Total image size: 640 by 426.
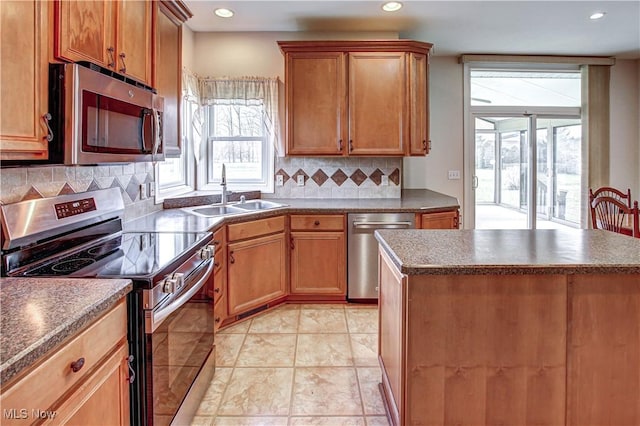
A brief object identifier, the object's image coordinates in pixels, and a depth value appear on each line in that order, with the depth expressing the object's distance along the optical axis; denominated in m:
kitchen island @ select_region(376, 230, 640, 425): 1.63
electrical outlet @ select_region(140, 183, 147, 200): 3.00
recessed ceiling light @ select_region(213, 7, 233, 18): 3.66
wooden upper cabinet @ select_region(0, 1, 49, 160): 1.29
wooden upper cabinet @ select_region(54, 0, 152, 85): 1.54
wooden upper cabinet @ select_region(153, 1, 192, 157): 2.58
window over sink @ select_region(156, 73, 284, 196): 4.06
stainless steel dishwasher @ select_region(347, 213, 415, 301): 3.60
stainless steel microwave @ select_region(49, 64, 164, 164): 1.52
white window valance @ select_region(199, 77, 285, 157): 4.11
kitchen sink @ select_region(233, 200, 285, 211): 3.73
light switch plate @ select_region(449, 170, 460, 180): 5.11
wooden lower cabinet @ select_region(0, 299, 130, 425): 0.91
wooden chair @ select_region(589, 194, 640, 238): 3.47
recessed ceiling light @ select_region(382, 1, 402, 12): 3.49
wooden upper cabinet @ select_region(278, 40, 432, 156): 3.86
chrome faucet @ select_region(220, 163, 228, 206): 3.63
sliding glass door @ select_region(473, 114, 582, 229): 5.23
